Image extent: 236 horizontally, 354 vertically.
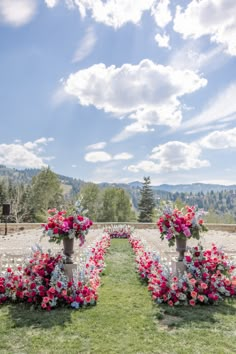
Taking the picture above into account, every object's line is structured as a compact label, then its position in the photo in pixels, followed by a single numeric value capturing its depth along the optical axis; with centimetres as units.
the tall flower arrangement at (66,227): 489
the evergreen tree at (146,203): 4216
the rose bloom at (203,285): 479
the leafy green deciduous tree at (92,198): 4832
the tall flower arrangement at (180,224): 506
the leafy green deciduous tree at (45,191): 4068
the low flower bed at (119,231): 1656
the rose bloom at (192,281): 486
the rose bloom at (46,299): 444
